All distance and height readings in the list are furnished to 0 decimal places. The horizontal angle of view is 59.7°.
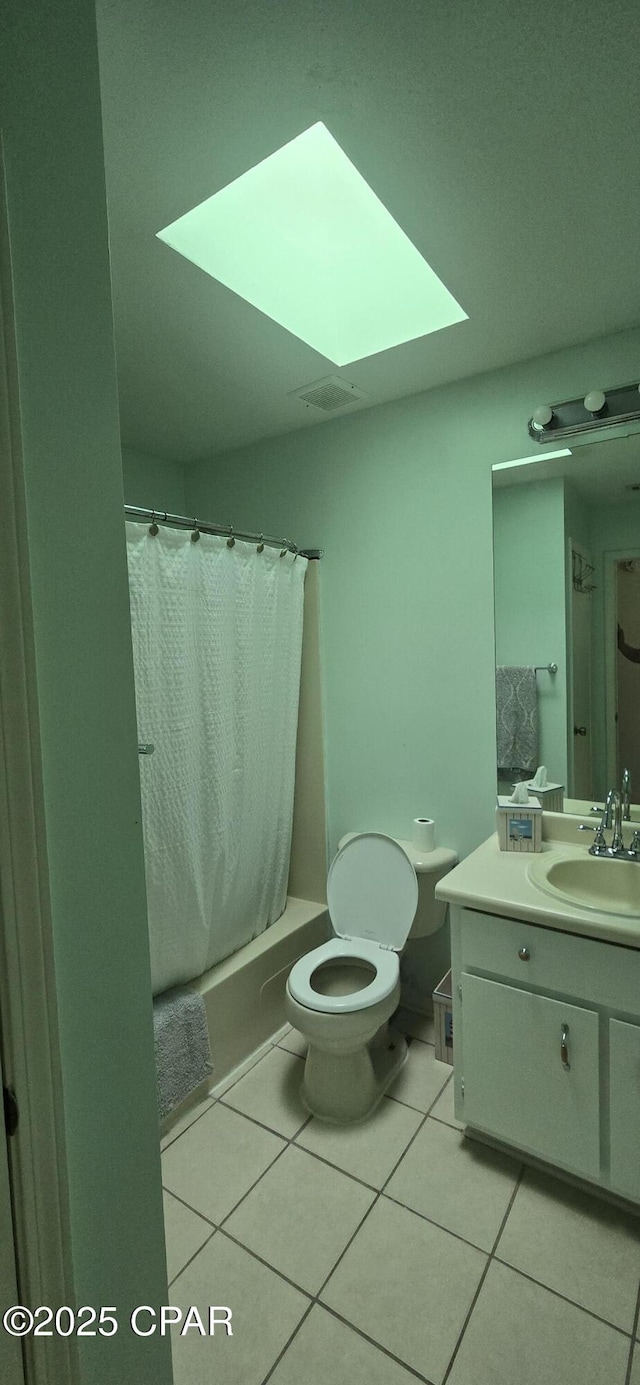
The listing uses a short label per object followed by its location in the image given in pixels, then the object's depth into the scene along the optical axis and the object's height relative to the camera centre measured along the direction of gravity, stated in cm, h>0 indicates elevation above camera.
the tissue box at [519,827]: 182 -55
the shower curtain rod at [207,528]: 168 +48
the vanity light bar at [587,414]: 167 +75
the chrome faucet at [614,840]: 167 -56
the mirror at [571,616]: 176 +14
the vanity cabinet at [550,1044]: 135 -100
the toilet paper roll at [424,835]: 213 -66
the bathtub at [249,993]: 191 -118
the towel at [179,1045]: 168 -116
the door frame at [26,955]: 63 -32
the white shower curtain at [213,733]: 175 -22
